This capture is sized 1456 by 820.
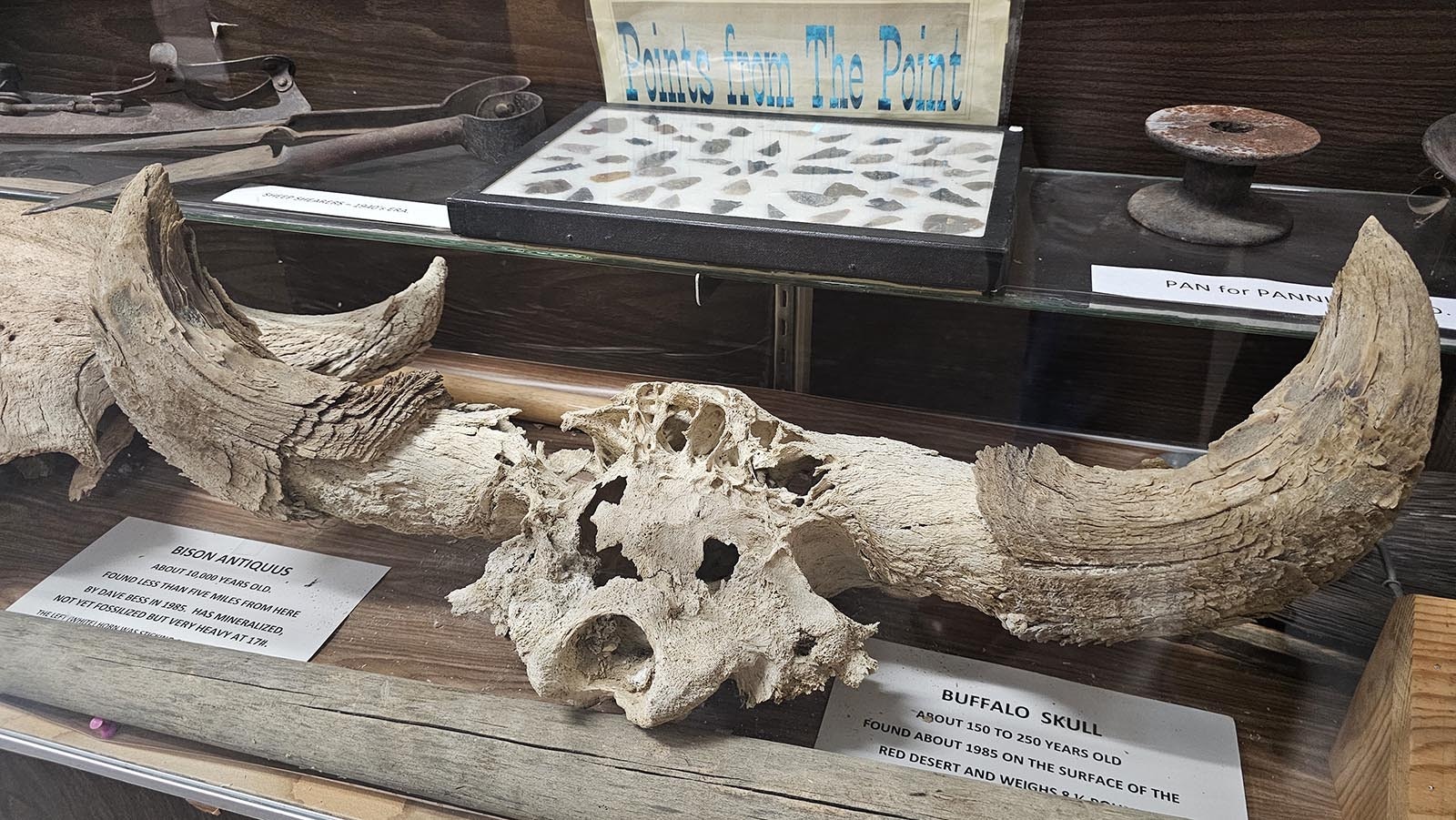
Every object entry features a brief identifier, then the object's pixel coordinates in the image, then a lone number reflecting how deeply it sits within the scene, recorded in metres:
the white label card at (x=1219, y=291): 0.88
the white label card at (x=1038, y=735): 0.88
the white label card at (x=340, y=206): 1.10
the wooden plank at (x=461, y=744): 0.85
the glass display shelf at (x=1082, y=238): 0.91
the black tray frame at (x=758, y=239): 0.91
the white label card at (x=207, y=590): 1.10
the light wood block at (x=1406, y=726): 0.75
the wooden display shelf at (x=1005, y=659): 0.93
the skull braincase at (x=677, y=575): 0.86
